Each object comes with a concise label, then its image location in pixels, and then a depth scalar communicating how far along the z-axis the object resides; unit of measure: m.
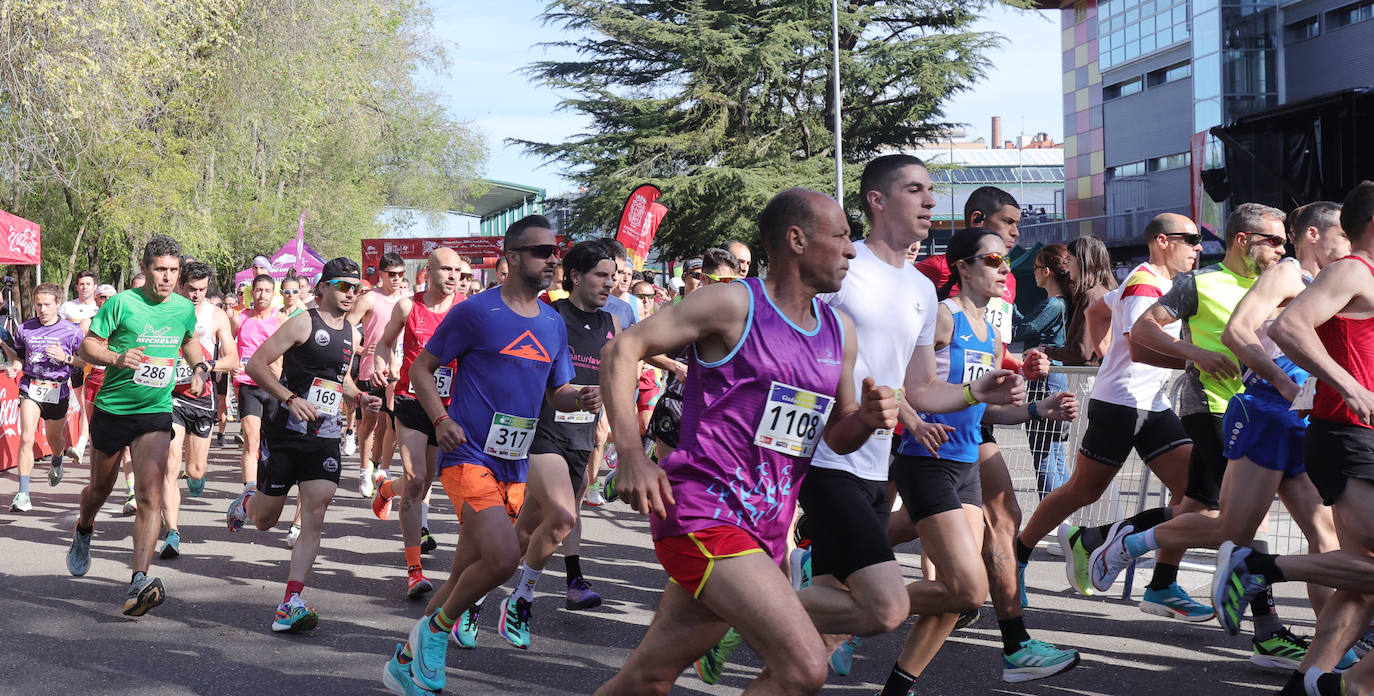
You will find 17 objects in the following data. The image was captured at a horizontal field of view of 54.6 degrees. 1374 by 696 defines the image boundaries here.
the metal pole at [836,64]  28.81
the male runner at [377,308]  9.52
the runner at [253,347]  10.13
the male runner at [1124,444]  6.19
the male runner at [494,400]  4.99
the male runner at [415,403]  7.07
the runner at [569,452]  5.90
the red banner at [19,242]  17.02
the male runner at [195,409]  8.16
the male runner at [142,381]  6.80
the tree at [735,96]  31.61
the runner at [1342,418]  4.37
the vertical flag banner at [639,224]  16.00
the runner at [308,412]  6.29
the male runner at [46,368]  11.42
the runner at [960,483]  4.52
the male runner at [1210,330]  5.72
